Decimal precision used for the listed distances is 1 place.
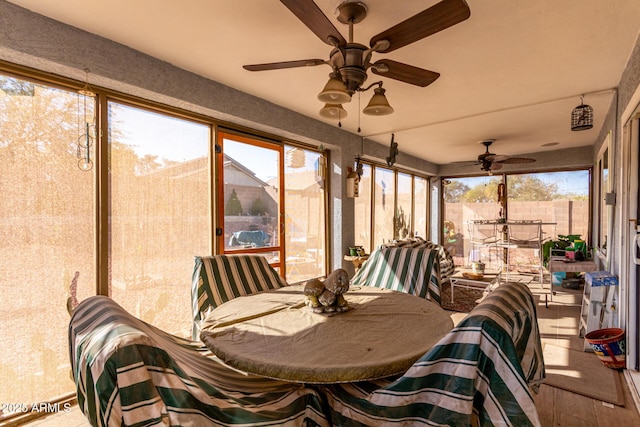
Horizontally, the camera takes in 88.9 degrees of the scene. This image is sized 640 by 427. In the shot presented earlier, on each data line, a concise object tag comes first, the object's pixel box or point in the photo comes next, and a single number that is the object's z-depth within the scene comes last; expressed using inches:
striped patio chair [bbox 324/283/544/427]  34.7
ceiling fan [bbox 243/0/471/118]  56.3
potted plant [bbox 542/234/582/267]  217.8
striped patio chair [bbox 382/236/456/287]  191.3
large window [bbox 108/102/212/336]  100.0
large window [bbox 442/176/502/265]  294.8
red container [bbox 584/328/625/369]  99.0
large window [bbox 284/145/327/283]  163.2
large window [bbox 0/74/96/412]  80.2
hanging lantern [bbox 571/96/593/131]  121.7
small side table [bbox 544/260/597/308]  163.3
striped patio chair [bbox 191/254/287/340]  87.6
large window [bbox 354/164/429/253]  219.3
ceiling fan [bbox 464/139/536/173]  202.5
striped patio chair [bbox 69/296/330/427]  33.1
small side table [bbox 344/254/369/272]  174.1
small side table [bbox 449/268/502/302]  152.6
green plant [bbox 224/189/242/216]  133.3
